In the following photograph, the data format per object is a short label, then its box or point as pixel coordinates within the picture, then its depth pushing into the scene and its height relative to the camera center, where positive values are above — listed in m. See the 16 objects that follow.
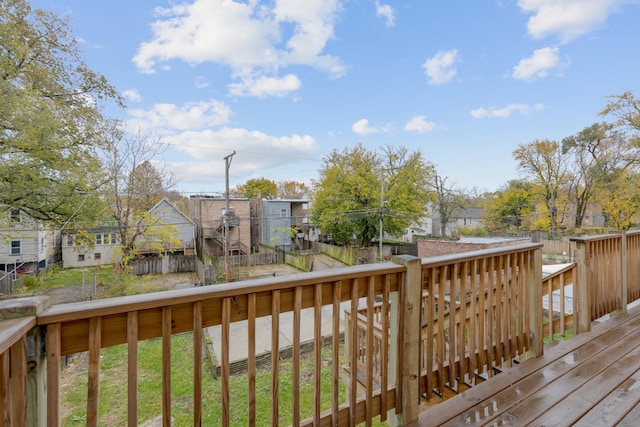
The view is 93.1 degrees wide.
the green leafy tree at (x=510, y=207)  23.03 +0.21
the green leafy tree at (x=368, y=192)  17.44 +1.26
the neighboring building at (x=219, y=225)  19.84 -0.64
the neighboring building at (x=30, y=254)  14.52 -1.69
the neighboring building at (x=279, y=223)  22.73 -0.60
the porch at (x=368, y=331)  0.85 -0.48
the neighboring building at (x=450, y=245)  10.35 -1.28
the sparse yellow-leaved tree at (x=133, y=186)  10.67 +1.21
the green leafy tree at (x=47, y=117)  6.79 +2.49
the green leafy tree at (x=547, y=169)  18.89 +2.58
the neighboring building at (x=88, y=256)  16.12 -2.10
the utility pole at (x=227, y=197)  11.70 +0.77
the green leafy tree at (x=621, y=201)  14.95 +0.36
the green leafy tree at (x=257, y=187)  34.34 +3.31
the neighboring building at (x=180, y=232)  17.14 -1.02
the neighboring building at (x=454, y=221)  25.73 -0.98
